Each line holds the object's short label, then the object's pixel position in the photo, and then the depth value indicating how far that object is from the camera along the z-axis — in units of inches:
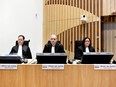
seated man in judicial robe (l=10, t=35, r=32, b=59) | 218.1
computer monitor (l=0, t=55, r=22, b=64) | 108.5
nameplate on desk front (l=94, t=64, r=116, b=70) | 106.4
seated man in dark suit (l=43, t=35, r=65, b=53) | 205.6
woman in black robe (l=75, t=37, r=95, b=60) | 217.5
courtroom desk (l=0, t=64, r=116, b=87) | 106.3
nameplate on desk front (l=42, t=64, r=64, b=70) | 106.7
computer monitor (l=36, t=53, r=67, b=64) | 108.1
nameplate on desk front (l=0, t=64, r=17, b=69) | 106.6
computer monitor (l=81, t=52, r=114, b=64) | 109.3
